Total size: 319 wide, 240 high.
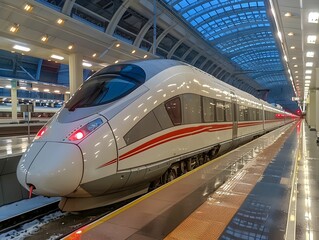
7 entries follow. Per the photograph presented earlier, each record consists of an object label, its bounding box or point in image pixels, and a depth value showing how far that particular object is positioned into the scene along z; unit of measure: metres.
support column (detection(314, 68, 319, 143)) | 15.13
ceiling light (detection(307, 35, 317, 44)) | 10.73
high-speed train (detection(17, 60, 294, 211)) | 4.62
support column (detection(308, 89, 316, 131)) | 28.50
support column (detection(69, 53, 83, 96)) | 14.88
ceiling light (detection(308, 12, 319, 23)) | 8.42
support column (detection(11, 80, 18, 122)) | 23.47
